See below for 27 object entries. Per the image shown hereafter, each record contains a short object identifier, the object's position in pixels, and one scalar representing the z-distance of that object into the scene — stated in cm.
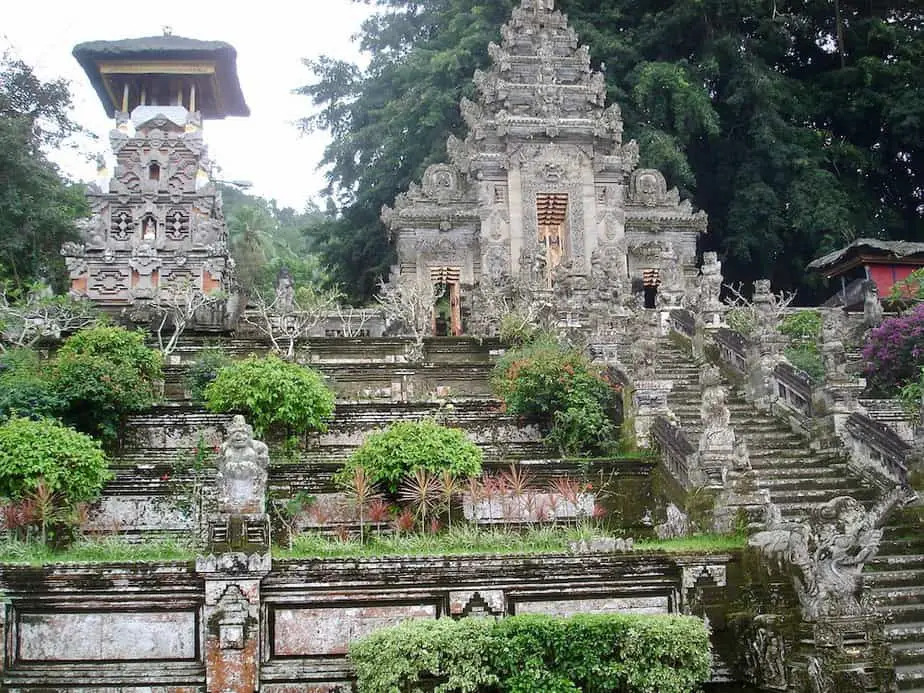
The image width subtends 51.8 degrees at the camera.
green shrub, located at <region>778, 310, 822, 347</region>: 2103
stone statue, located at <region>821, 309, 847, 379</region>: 1335
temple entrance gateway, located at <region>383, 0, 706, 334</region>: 2736
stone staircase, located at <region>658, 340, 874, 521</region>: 1158
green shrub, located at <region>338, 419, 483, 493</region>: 1043
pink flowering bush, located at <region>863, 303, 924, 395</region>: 1703
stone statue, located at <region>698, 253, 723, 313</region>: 2066
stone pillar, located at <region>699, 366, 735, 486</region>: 1084
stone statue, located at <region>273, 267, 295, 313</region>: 2127
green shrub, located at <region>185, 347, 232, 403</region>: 1504
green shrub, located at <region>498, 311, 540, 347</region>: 1822
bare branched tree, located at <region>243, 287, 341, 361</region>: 1819
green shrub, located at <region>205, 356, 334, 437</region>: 1248
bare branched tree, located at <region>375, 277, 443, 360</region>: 1922
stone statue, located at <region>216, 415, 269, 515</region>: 848
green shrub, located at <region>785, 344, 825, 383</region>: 1739
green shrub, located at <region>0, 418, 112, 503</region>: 988
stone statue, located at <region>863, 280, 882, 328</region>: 2200
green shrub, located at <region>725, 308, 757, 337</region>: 1952
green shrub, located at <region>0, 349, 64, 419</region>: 1221
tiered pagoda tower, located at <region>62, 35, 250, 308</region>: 2955
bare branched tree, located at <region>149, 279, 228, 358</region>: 1842
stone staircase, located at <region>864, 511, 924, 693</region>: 859
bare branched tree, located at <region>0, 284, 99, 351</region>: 1770
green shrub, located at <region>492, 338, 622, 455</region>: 1328
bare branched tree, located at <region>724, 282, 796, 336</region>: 1602
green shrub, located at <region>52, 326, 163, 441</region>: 1268
